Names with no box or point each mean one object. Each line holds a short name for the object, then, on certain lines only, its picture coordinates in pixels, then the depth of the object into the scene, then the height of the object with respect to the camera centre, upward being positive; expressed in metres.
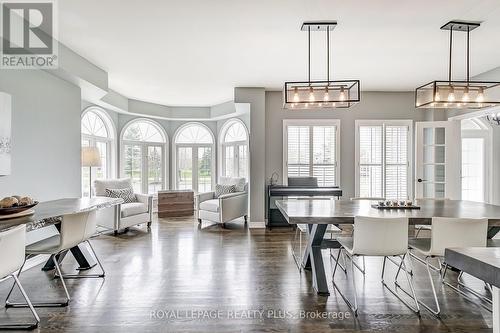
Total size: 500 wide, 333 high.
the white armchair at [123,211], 5.11 -0.81
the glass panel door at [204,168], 8.15 -0.06
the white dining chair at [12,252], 1.96 -0.59
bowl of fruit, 2.45 -0.33
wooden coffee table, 7.16 -0.90
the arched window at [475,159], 6.52 +0.15
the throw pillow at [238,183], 6.47 -0.37
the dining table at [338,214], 2.63 -0.46
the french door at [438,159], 5.61 +0.13
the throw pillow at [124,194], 5.40 -0.52
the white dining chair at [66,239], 2.62 -0.68
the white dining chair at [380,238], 2.50 -0.61
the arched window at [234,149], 7.32 +0.44
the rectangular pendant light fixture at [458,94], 3.05 +0.75
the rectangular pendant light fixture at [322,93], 3.18 +0.79
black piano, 5.66 -0.50
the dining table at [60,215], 2.35 -0.43
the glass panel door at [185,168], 8.06 -0.06
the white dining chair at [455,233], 2.46 -0.57
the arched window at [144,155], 7.27 +0.29
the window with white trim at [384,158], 6.20 +0.16
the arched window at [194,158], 8.07 +0.22
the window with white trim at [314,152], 6.20 +0.29
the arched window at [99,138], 5.84 +0.59
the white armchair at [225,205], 5.78 -0.79
